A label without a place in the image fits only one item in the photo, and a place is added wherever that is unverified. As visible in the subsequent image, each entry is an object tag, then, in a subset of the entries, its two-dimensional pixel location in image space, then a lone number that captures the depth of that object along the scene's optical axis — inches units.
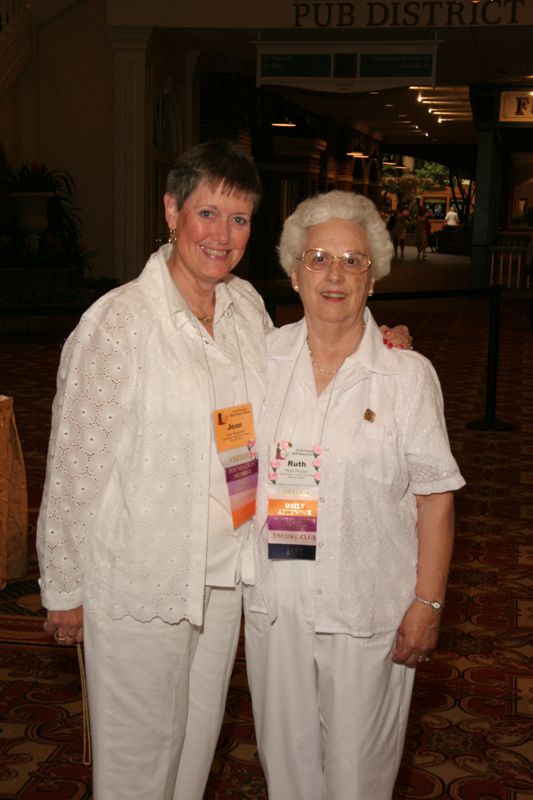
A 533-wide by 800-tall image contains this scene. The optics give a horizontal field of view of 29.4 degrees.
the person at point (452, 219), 1914.4
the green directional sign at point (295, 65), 547.2
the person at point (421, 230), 1537.9
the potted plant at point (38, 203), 529.0
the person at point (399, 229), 1477.6
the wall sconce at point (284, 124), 873.0
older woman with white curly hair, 87.7
